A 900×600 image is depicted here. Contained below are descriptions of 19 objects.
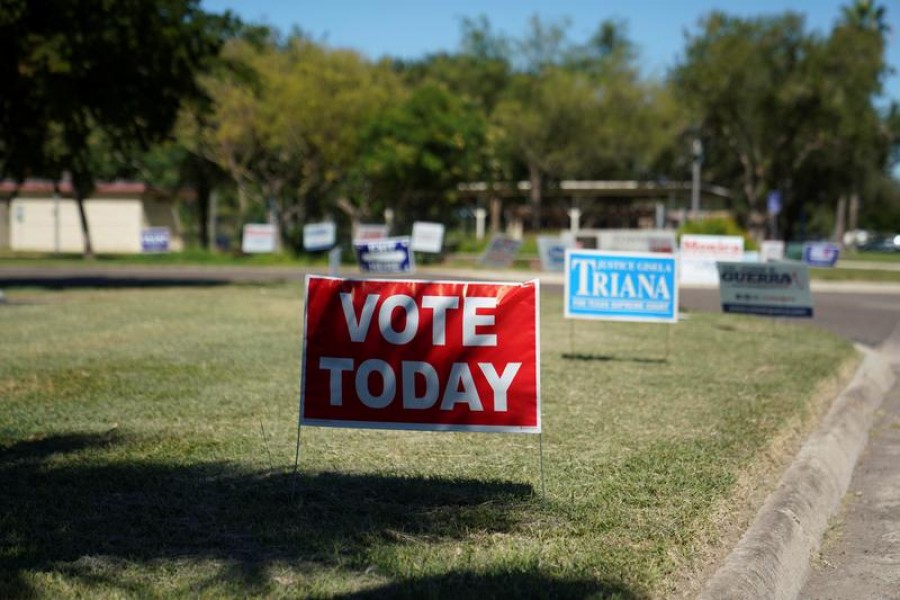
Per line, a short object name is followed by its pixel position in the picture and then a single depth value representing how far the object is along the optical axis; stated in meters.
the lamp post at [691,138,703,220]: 48.62
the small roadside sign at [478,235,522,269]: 31.34
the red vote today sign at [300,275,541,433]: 5.93
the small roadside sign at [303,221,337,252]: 39.19
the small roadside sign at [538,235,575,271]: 28.86
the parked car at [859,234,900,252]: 76.64
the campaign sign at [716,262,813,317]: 15.08
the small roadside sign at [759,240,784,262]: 31.11
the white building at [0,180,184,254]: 57.72
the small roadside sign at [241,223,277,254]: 42.34
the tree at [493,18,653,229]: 55.81
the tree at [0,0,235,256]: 20.83
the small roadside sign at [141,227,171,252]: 46.25
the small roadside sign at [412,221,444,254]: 39.12
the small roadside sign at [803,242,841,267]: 35.91
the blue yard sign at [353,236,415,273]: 24.16
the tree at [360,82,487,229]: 42.25
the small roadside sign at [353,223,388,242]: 36.69
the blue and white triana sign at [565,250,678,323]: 12.95
